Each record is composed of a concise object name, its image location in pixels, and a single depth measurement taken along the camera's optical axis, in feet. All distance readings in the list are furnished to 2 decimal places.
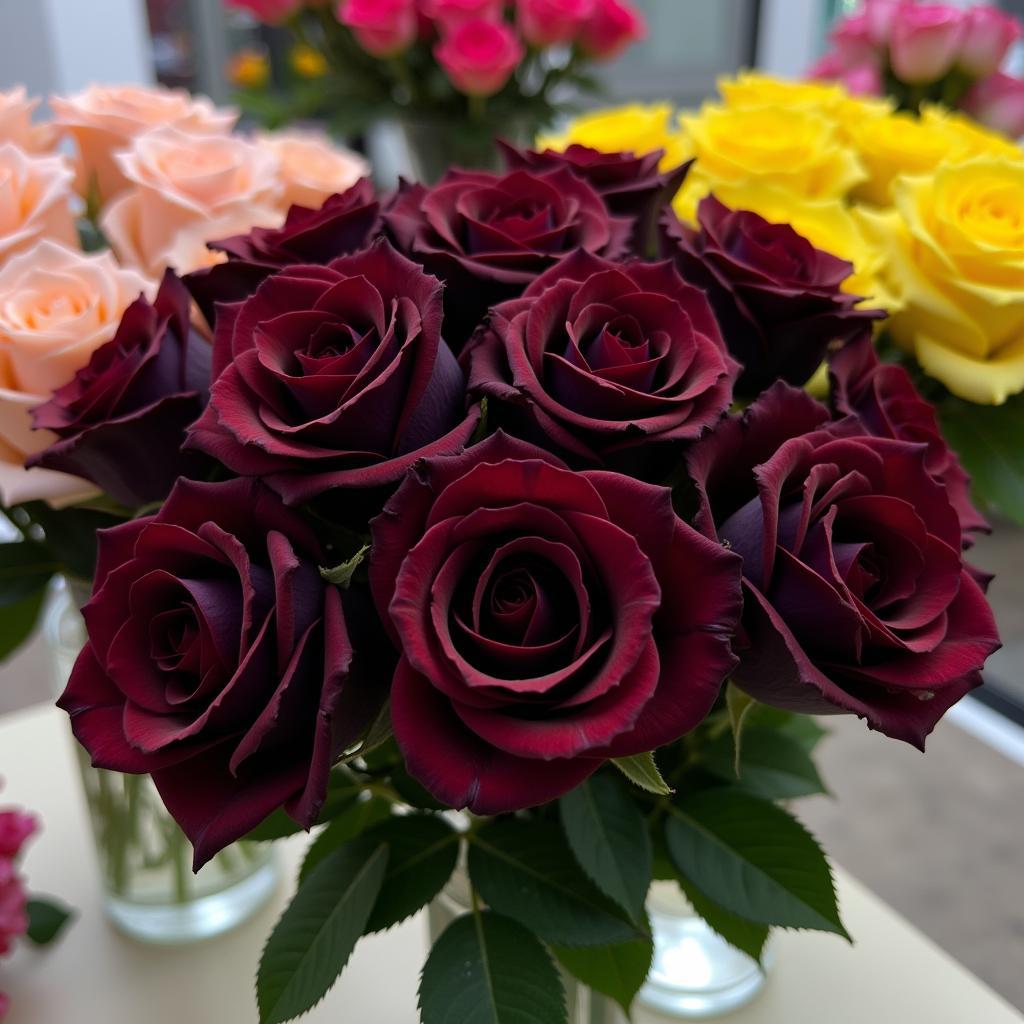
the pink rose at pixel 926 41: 2.37
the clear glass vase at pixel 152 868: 1.77
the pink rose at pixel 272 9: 3.28
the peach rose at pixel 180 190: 1.47
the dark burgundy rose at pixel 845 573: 0.88
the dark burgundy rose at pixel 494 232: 1.10
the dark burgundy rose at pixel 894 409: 1.11
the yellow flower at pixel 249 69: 7.10
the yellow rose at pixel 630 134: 1.75
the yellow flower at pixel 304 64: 5.82
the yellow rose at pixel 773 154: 1.52
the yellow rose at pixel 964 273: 1.33
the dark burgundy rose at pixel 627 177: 1.29
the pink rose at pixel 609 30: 3.15
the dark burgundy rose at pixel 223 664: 0.85
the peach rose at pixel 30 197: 1.41
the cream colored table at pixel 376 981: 1.72
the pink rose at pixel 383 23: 2.85
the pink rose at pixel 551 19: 2.96
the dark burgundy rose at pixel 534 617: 0.79
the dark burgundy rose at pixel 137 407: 1.10
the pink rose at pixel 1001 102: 2.46
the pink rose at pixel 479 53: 2.80
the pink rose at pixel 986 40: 2.35
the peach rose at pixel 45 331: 1.23
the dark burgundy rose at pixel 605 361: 0.93
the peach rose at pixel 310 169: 1.64
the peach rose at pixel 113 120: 1.65
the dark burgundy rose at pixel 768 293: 1.14
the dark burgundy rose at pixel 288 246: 1.15
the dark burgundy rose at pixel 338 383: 0.91
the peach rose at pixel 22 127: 1.61
